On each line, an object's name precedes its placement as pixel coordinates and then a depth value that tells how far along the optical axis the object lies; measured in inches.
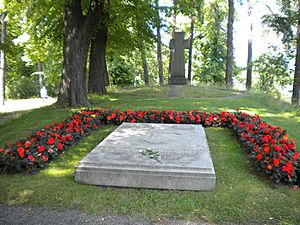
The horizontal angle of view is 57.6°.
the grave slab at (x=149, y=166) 167.2
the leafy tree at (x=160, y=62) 896.0
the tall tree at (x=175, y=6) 503.0
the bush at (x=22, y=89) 1104.8
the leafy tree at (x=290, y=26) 534.3
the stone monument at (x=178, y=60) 502.6
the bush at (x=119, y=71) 930.1
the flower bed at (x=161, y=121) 184.2
